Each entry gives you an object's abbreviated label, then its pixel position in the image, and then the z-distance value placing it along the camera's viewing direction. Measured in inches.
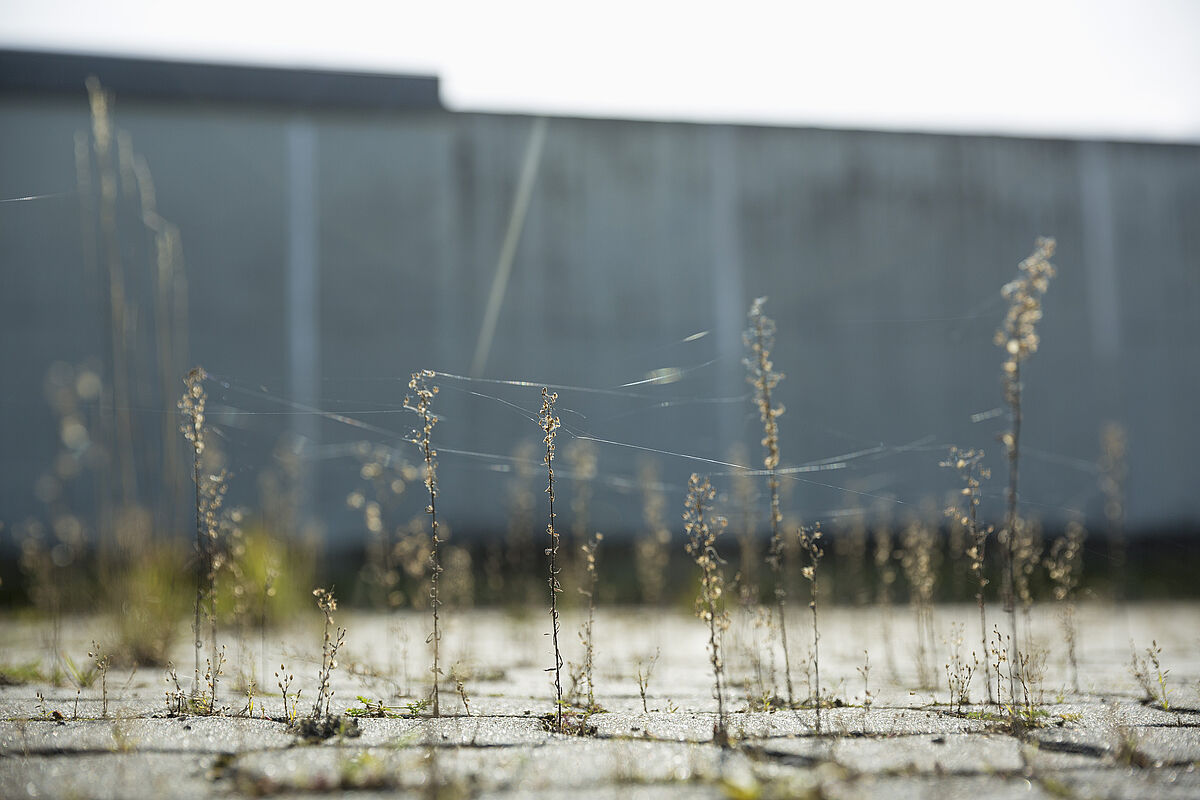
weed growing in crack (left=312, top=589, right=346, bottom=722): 111.8
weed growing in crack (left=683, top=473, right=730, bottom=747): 115.0
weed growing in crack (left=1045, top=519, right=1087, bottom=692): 137.6
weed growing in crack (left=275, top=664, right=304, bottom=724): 114.7
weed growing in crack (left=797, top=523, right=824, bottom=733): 117.7
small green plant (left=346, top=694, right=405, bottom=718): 118.4
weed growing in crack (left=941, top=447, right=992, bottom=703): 121.2
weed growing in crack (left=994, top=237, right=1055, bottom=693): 113.4
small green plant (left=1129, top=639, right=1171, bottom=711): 130.3
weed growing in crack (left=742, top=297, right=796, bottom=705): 124.5
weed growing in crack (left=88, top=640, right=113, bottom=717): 118.5
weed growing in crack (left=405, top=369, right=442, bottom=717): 116.6
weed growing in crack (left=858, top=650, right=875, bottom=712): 125.1
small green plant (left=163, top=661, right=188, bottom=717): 118.8
